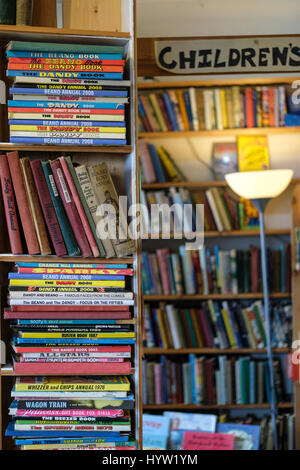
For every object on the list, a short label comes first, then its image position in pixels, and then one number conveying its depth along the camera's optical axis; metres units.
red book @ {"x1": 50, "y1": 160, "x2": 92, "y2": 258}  1.88
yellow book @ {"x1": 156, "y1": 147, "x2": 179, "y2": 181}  3.65
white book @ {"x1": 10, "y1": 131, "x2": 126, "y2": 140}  1.88
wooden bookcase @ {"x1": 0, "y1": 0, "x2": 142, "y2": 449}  1.88
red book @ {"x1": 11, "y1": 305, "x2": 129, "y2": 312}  1.89
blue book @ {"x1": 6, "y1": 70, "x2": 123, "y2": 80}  1.88
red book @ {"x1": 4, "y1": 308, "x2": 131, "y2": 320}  1.87
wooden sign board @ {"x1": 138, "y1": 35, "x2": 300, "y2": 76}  2.38
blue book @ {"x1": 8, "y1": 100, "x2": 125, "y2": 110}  1.88
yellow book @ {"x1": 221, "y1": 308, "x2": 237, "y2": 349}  3.58
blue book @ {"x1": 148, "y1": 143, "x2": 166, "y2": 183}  3.62
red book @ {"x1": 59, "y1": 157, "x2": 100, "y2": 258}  1.88
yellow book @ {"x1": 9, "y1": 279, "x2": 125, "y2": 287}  1.88
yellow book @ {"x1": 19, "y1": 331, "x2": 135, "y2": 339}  1.88
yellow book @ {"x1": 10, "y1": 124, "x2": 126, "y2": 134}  1.88
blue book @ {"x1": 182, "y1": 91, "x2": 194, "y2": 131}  3.61
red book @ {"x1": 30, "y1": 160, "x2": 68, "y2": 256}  1.87
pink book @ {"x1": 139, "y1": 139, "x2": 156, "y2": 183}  3.60
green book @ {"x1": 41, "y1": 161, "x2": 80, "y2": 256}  1.88
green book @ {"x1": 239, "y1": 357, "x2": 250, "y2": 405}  3.57
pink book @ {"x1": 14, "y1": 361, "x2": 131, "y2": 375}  1.87
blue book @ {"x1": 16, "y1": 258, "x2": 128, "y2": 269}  1.88
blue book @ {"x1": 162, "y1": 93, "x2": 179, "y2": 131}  3.61
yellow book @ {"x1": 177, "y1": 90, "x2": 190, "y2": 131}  3.61
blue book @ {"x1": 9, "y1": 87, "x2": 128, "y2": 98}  1.88
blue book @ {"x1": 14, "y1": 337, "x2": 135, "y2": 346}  1.88
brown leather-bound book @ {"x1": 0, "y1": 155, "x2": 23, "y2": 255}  1.86
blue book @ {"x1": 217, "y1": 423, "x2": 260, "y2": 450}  3.09
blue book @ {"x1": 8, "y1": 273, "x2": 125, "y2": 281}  1.89
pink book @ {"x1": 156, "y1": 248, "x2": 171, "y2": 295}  3.56
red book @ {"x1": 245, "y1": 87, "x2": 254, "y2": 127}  3.63
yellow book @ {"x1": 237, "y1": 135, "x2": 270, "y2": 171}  3.67
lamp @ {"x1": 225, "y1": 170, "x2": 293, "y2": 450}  3.30
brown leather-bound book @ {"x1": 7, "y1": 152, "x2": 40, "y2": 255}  1.86
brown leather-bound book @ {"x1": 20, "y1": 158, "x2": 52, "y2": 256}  1.87
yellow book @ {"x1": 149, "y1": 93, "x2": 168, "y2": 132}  3.61
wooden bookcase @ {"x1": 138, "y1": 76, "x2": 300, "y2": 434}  3.56
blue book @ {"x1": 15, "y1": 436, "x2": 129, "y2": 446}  1.88
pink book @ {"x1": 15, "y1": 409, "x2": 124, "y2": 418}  1.87
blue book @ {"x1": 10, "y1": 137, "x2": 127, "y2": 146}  1.88
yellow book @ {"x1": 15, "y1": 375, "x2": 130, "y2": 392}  1.87
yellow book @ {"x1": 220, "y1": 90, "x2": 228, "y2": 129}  3.61
